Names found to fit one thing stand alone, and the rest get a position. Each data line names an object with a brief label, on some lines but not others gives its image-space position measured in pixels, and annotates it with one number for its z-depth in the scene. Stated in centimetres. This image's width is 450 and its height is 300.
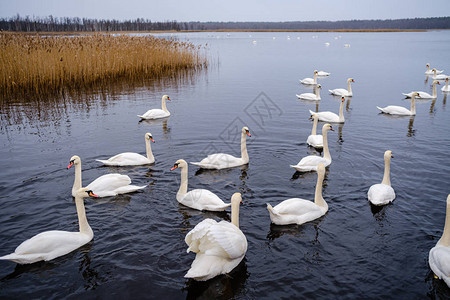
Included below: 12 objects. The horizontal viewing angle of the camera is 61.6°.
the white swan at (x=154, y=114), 1633
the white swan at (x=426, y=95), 2164
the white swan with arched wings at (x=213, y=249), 562
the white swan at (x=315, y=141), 1225
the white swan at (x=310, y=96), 2050
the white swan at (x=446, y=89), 2394
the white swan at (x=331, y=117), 1590
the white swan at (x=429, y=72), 3002
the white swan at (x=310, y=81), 2602
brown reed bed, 1950
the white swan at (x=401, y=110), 1741
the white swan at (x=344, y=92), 2136
